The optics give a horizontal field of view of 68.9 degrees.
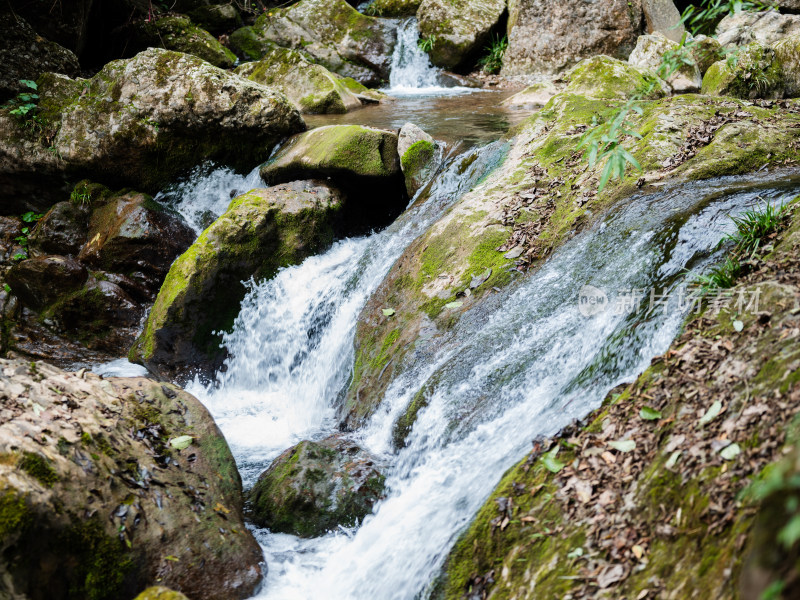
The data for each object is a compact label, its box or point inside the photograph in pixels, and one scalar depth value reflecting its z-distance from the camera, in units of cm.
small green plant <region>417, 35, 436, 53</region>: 1520
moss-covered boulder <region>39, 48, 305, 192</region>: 877
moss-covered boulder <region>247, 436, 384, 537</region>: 455
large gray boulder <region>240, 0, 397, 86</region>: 1546
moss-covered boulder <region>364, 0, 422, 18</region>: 1664
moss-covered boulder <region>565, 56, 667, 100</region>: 855
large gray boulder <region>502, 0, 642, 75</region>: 1369
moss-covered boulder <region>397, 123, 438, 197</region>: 810
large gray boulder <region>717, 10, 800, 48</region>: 978
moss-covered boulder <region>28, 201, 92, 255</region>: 871
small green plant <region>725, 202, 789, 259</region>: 378
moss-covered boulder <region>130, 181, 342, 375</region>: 718
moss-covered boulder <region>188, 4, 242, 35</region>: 1603
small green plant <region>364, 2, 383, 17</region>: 1708
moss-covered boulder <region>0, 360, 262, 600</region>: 318
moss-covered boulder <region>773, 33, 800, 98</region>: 787
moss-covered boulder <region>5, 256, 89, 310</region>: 811
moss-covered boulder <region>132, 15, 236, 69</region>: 1383
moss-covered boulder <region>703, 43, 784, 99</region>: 800
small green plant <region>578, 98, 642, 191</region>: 239
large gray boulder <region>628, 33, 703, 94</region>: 910
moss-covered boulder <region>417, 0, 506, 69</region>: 1509
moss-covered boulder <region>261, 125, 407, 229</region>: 818
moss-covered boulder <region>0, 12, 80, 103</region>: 923
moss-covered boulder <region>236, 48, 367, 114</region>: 1212
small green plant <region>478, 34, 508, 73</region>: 1516
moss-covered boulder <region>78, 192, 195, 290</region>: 834
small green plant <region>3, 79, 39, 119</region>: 888
